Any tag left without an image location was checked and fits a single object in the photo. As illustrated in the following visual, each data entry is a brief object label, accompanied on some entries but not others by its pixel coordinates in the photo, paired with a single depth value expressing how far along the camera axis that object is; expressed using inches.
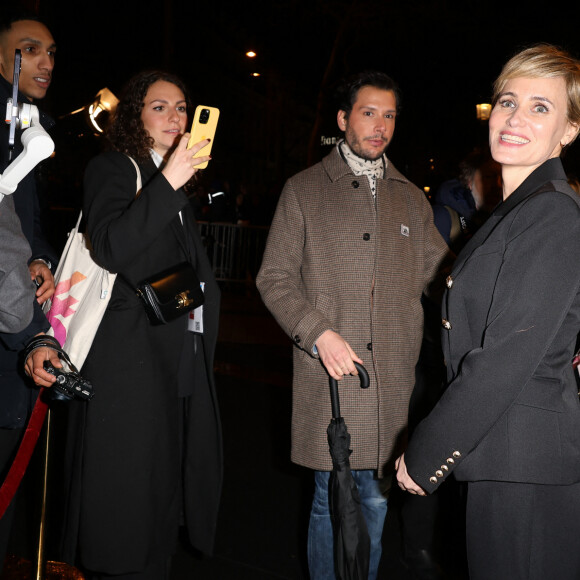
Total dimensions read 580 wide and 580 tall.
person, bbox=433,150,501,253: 146.9
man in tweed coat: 123.9
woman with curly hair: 104.7
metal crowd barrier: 517.0
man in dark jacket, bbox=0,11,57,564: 96.2
